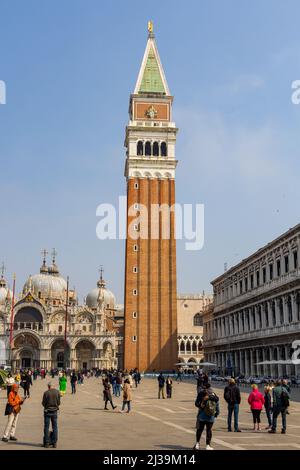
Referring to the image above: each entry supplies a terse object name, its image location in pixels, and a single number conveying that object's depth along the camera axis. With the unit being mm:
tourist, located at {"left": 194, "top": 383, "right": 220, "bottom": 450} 12969
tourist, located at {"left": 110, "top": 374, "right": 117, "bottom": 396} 36331
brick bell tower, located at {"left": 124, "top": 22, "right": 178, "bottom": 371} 75500
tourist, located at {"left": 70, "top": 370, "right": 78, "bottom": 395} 38212
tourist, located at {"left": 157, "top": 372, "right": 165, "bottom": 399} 33031
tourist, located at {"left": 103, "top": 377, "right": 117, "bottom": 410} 25192
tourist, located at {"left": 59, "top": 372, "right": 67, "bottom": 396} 32597
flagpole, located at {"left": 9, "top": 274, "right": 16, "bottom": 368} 90338
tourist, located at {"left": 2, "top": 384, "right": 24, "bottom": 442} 14264
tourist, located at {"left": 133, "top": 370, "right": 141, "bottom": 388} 47344
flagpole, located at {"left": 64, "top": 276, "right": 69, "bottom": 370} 98212
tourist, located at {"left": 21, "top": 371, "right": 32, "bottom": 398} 32719
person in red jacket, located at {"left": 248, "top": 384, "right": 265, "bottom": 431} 17328
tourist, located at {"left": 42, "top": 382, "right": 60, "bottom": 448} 13469
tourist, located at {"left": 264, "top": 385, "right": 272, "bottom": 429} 18539
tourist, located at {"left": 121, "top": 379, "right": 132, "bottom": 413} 23109
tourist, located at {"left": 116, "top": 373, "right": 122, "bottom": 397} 35881
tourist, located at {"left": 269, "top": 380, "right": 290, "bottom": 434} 16625
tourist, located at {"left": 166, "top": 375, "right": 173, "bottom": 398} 33094
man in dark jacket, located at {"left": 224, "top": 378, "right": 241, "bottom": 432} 17156
